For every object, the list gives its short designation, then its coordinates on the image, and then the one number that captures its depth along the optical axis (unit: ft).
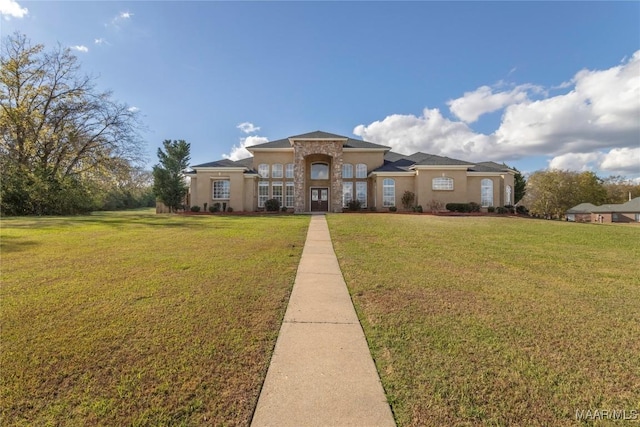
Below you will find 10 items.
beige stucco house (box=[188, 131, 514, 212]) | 85.71
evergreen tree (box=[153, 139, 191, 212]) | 93.61
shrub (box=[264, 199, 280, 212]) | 89.97
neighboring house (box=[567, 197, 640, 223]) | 180.04
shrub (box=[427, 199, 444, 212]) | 84.07
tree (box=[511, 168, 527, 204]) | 104.93
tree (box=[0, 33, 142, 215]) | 75.36
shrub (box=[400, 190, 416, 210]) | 86.58
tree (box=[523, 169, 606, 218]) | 182.60
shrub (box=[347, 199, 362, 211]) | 91.35
